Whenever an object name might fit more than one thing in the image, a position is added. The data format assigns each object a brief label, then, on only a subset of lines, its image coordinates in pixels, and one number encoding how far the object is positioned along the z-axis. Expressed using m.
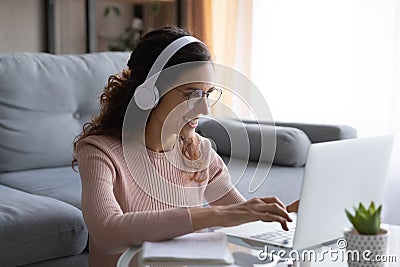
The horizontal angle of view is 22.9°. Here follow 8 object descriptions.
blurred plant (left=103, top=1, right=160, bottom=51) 5.80
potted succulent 1.92
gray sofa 3.12
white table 2.19
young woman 2.07
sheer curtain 4.52
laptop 2.03
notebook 1.90
